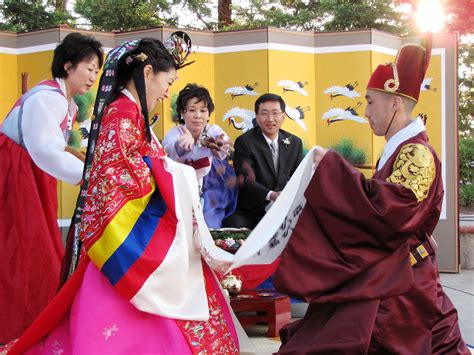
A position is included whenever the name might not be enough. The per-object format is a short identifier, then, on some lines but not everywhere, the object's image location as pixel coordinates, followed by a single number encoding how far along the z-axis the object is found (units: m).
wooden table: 4.61
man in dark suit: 5.41
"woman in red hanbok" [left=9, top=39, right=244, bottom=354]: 3.05
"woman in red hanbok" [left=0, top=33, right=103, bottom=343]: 4.10
